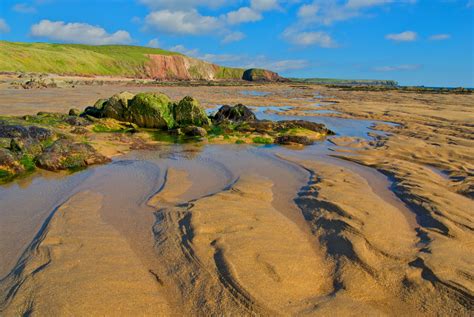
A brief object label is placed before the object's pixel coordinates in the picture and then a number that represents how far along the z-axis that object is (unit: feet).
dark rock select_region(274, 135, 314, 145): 36.94
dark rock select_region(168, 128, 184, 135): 42.45
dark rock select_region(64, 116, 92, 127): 42.98
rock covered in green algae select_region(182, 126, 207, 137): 41.28
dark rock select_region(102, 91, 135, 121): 48.39
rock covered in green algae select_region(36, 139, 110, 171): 24.39
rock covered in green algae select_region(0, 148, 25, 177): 22.53
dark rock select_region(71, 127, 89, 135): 38.83
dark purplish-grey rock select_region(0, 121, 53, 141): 30.28
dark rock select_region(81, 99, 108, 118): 50.05
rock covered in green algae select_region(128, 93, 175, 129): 46.65
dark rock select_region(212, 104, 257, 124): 52.71
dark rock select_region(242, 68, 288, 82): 512.63
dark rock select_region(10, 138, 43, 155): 26.23
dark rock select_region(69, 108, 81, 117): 50.05
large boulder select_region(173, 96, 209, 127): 47.96
